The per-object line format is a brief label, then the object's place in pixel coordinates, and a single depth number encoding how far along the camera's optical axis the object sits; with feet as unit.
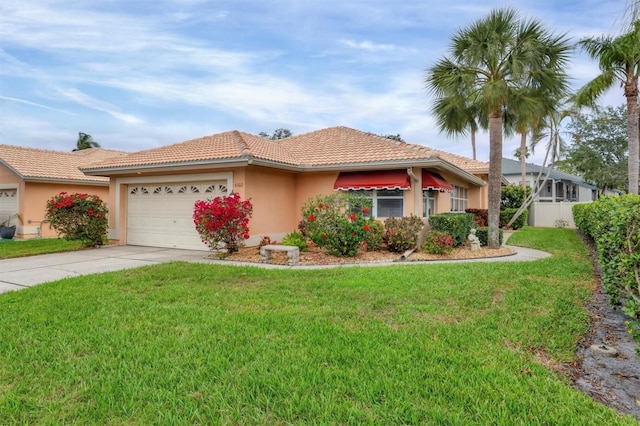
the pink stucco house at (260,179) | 46.44
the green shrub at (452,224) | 45.24
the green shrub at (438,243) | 41.98
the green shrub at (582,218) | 55.54
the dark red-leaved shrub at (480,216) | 77.77
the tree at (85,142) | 135.33
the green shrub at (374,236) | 41.60
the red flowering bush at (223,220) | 40.16
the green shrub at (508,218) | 85.20
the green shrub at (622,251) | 15.48
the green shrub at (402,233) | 42.60
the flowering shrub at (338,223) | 39.47
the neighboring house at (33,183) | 68.28
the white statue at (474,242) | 46.50
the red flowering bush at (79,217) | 48.91
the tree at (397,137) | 161.58
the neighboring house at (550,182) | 121.60
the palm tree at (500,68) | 43.65
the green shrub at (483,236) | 51.38
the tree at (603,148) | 114.01
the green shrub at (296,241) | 43.75
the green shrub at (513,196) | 90.68
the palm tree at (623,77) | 53.06
